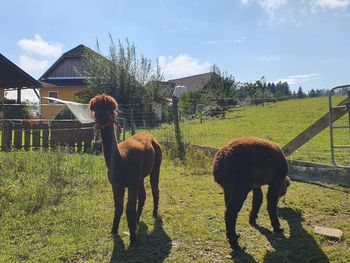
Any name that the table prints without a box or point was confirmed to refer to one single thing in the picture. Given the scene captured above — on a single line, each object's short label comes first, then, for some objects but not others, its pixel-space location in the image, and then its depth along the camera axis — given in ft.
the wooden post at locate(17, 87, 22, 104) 90.12
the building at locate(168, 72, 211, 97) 221.25
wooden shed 85.87
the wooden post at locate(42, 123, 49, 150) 45.88
